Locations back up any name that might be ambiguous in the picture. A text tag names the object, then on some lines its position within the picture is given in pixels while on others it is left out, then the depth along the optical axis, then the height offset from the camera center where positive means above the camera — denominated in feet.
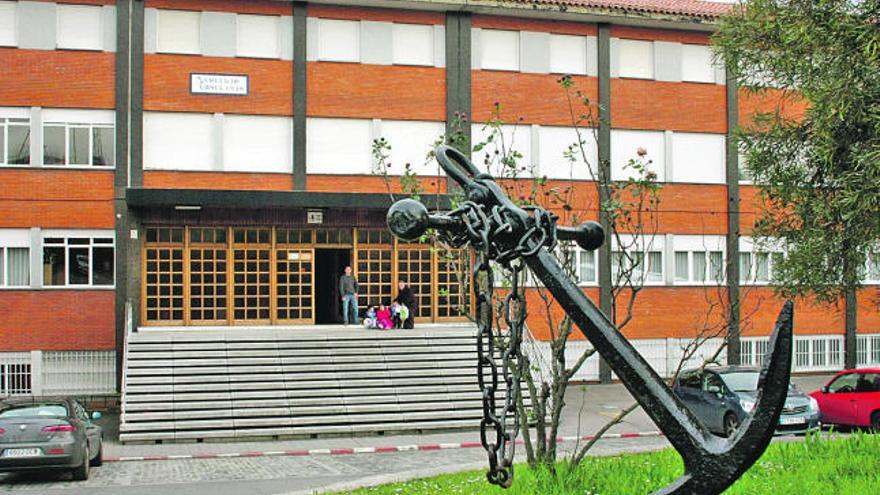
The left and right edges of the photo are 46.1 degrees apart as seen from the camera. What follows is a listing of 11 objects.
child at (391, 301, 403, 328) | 91.50 -6.72
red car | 68.85 -10.95
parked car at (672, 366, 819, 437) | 67.10 -10.77
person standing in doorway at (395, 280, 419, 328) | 92.32 -5.36
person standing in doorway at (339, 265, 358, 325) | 93.71 -4.70
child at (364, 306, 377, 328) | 91.91 -7.00
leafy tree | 47.21 +5.35
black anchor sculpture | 12.50 -1.33
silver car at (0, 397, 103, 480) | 52.06 -10.14
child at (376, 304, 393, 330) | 91.18 -6.94
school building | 92.07 +9.05
